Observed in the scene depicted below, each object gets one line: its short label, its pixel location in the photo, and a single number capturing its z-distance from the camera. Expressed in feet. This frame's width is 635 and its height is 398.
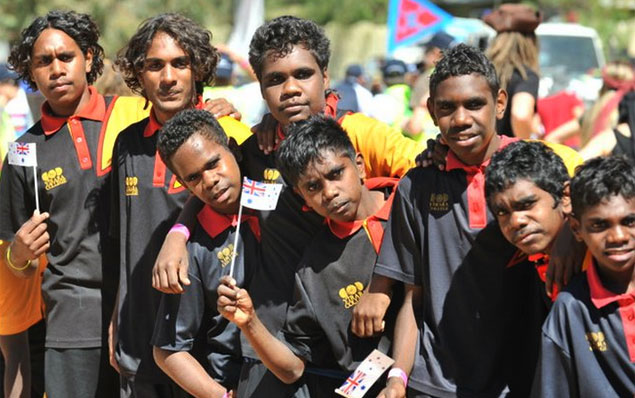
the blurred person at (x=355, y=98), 69.82
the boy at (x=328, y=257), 26.05
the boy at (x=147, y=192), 30.19
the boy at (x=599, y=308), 22.32
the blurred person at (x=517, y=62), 39.85
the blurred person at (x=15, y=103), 70.86
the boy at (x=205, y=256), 28.09
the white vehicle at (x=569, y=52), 102.55
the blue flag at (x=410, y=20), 89.54
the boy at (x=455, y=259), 24.55
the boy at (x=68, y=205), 31.85
